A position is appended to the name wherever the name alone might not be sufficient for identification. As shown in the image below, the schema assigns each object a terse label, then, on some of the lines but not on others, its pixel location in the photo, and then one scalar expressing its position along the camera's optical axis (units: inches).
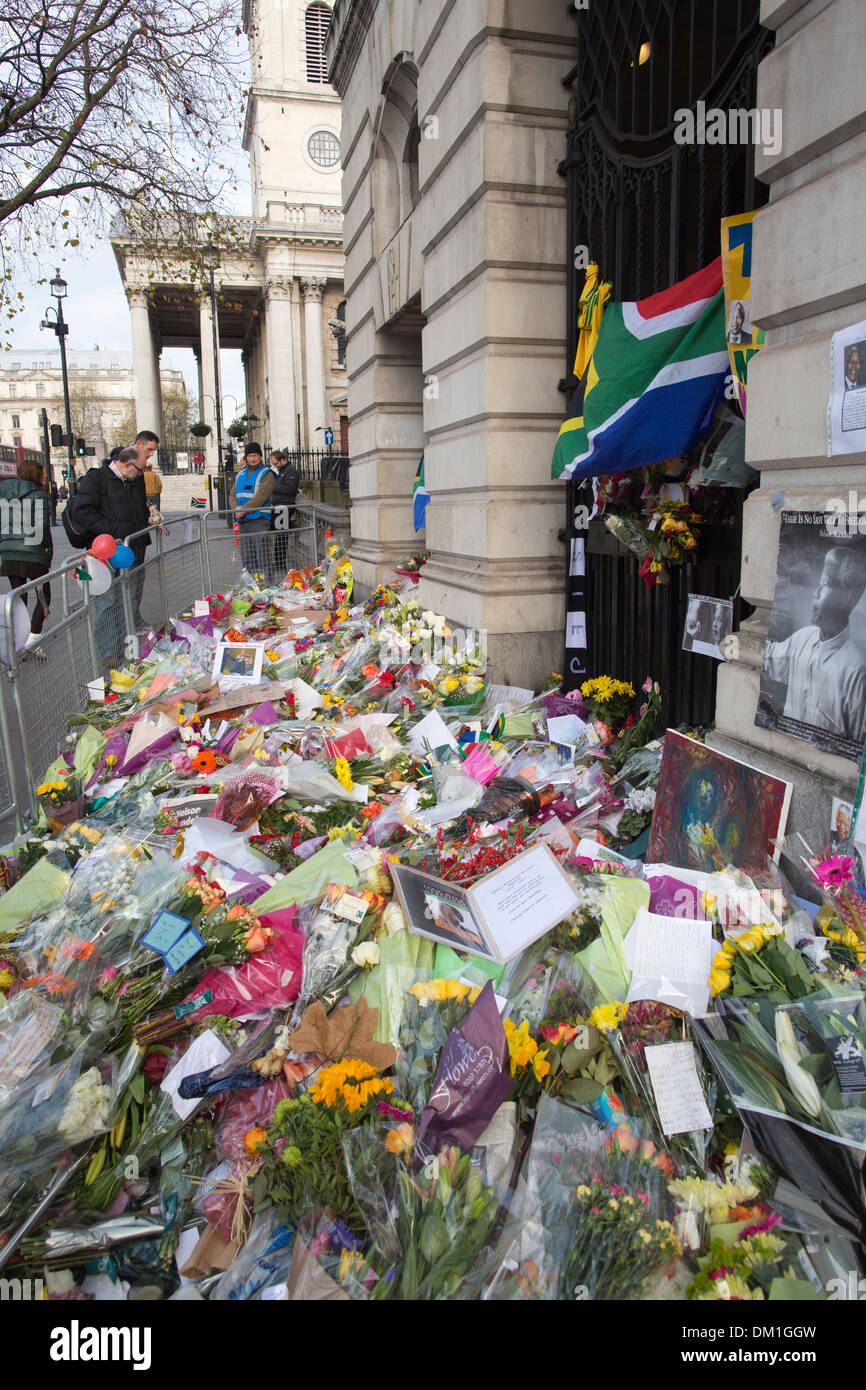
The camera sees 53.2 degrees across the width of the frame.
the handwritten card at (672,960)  98.7
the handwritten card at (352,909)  121.7
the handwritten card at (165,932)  117.0
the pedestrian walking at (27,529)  352.8
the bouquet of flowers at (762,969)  92.6
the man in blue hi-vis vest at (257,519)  479.8
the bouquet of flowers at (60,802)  191.8
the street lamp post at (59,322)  1045.2
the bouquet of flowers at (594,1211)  70.3
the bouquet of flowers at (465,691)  233.3
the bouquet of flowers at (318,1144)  81.9
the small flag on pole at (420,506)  343.6
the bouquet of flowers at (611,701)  205.8
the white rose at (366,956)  113.3
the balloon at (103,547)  295.4
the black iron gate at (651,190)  161.2
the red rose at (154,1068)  106.3
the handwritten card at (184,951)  115.0
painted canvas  124.2
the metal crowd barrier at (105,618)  207.5
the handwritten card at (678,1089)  85.8
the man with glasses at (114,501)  349.4
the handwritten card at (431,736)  199.3
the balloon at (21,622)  246.1
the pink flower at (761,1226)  72.9
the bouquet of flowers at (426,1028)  95.4
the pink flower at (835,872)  107.7
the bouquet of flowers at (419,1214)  72.1
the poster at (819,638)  110.3
